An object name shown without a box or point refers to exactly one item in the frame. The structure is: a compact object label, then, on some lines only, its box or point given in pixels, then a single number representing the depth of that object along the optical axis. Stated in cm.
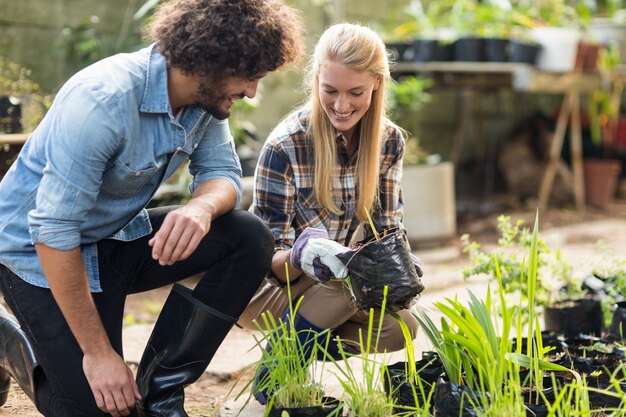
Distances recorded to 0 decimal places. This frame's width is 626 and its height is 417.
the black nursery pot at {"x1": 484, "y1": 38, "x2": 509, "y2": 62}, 566
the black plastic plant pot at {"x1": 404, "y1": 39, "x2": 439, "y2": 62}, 565
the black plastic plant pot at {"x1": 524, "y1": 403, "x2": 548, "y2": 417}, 181
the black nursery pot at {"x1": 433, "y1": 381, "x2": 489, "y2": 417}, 179
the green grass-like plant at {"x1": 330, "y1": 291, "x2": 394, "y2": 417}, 187
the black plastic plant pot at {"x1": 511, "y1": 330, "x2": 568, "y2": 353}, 240
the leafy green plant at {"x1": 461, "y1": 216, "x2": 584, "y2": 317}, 269
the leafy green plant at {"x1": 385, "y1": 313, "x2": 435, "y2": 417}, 196
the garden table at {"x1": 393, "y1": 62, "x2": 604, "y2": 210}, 563
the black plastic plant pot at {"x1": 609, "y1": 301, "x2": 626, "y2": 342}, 264
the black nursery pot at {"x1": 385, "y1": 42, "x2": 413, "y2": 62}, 569
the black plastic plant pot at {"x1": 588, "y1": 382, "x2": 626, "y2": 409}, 206
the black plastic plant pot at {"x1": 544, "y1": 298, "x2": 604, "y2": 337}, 291
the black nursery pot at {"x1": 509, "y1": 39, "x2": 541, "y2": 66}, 555
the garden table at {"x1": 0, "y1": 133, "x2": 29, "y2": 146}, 320
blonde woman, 230
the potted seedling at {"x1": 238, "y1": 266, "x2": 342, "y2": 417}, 188
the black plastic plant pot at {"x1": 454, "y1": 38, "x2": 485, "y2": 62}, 567
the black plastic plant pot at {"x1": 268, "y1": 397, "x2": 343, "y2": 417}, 186
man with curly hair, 184
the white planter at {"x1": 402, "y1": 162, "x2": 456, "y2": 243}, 512
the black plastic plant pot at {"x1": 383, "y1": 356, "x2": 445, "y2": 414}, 199
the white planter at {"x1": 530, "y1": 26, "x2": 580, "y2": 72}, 564
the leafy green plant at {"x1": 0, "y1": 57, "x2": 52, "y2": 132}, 344
